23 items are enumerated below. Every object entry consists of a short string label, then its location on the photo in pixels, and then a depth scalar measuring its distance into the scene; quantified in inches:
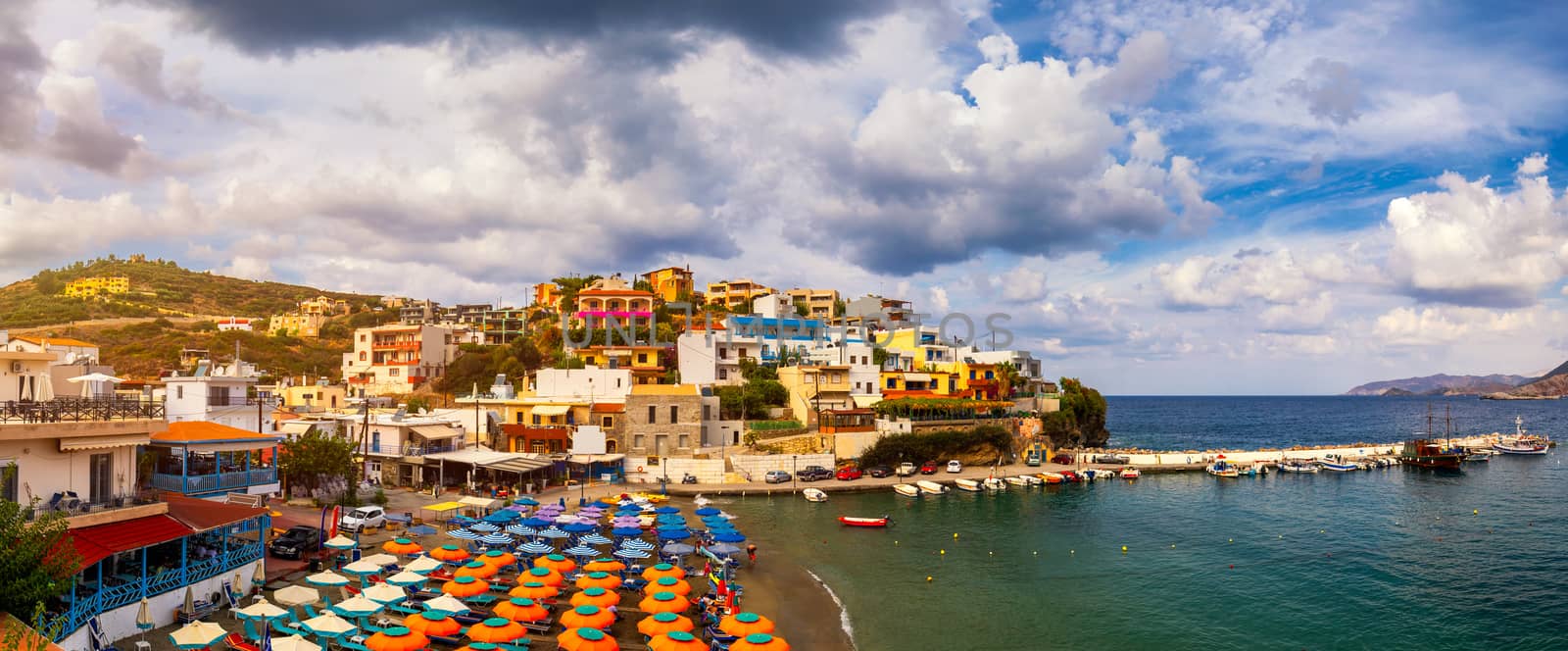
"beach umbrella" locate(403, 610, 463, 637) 922.7
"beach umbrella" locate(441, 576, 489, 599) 1056.8
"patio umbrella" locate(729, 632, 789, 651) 906.1
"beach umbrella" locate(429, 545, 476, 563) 1237.1
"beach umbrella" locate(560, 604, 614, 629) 959.6
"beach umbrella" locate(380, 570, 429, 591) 1053.8
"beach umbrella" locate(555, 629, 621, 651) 880.9
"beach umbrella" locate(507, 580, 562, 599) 1060.5
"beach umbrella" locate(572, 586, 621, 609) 1062.4
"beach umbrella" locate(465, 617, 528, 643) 918.4
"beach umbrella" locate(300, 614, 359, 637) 854.5
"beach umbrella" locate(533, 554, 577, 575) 1227.6
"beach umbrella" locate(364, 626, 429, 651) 841.4
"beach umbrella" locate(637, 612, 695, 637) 951.6
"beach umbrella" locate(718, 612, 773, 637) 951.6
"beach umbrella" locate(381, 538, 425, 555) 1259.8
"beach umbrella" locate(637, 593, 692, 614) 1043.9
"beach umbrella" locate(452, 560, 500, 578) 1158.7
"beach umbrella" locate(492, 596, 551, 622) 995.3
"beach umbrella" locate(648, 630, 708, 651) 903.7
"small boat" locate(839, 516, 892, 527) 1854.1
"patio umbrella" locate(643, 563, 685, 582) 1202.0
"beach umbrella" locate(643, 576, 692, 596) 1114.1
